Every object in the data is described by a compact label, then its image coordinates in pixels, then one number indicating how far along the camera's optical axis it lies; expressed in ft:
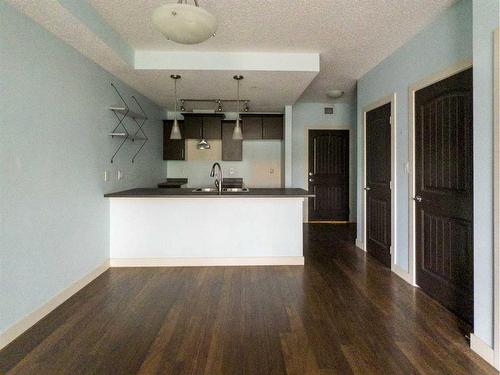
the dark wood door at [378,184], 11.82
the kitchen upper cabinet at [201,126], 19.44
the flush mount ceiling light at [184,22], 4.50
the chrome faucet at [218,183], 12.31
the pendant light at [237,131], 12.49
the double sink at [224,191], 12.41
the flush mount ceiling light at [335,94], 17.28
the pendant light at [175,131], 12.16
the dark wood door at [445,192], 7.66
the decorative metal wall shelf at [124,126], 11.97
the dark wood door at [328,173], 21.13
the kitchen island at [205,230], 11.84
